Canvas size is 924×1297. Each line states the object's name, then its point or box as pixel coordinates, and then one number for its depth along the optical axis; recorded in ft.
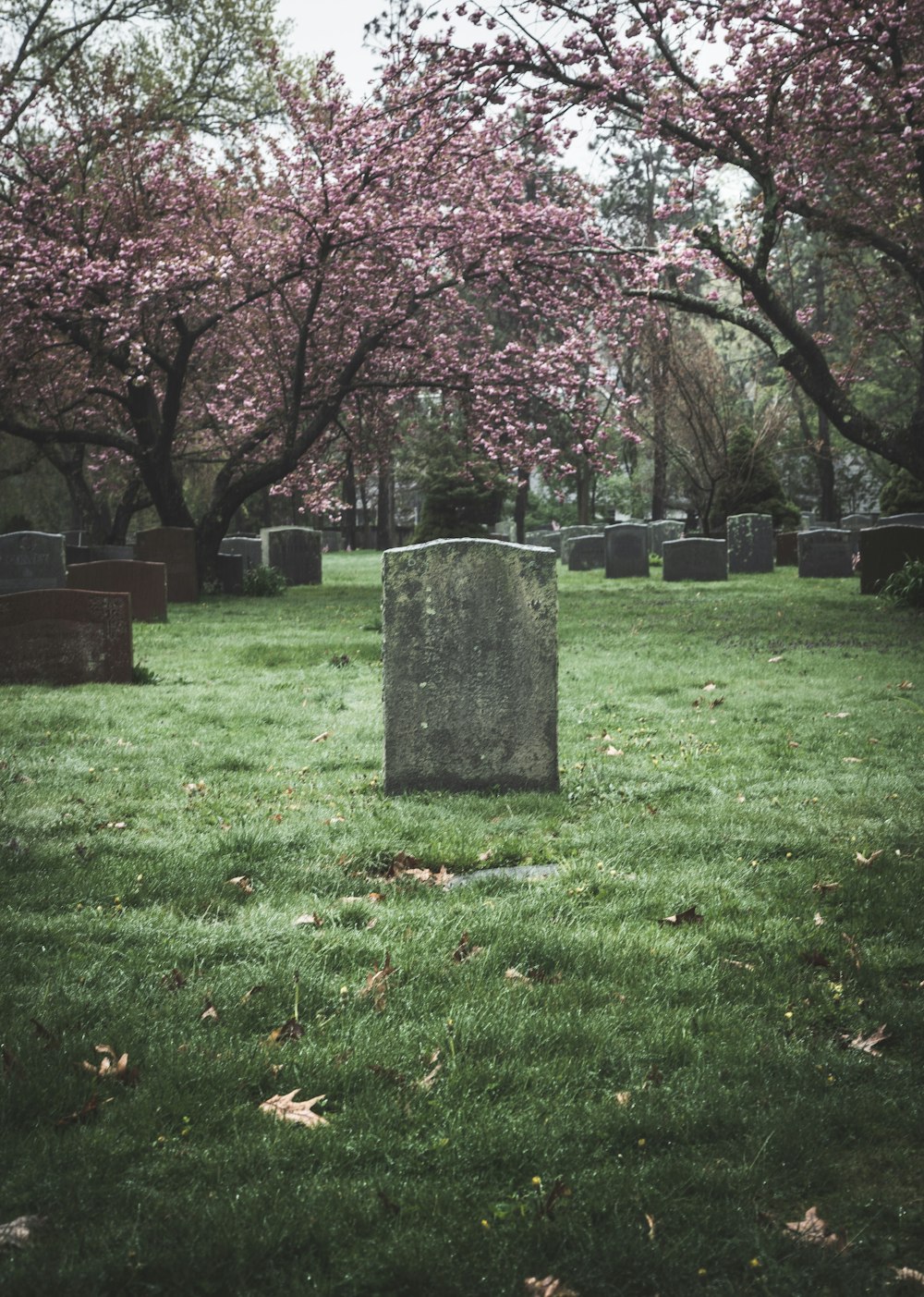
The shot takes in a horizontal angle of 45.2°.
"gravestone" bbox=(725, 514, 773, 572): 81.92
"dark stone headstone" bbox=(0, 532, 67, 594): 51.44
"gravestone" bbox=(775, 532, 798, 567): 89.71
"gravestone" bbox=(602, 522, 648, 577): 79.00
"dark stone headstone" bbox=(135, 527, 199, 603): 63.41
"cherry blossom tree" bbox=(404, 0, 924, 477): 46.98
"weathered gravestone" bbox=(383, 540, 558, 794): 20.22
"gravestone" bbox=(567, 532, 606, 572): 91.86
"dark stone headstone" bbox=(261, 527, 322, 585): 79.25
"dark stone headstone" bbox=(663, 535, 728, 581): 73.26
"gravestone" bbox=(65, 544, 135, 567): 76.79
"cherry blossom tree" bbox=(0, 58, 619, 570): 61.11
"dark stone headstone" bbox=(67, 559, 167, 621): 45.22
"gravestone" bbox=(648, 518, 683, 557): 106.11
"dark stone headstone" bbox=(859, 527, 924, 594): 57.21
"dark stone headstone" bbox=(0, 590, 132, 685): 30.99
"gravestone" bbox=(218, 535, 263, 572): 88.22
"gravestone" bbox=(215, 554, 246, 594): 69.36
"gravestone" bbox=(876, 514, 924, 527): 76.54
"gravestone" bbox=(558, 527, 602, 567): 102.22
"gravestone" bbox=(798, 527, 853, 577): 73.56
